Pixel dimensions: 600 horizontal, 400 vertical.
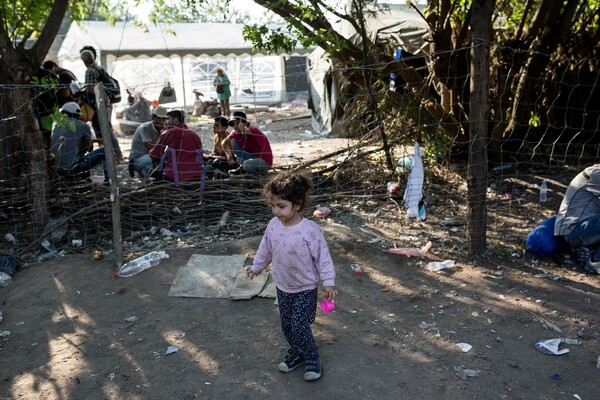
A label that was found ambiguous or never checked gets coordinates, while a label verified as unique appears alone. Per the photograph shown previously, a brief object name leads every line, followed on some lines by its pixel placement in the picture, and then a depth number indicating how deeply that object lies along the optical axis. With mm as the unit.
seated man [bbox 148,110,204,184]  6902
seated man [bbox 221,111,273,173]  7730
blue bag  5023
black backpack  8618
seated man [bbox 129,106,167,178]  7883
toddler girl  3236
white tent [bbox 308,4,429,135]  11688
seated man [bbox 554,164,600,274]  4781
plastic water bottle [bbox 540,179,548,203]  6634
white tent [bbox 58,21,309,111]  17547
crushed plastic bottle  5146
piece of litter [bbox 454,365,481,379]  3455
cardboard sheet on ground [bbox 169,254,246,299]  4746
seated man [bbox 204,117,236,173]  7707
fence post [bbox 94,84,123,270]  5027
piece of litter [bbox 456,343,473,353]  3732
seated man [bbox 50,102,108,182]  7137
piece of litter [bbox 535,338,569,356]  3646
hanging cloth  5520
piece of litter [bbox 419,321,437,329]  4055
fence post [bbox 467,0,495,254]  4711
